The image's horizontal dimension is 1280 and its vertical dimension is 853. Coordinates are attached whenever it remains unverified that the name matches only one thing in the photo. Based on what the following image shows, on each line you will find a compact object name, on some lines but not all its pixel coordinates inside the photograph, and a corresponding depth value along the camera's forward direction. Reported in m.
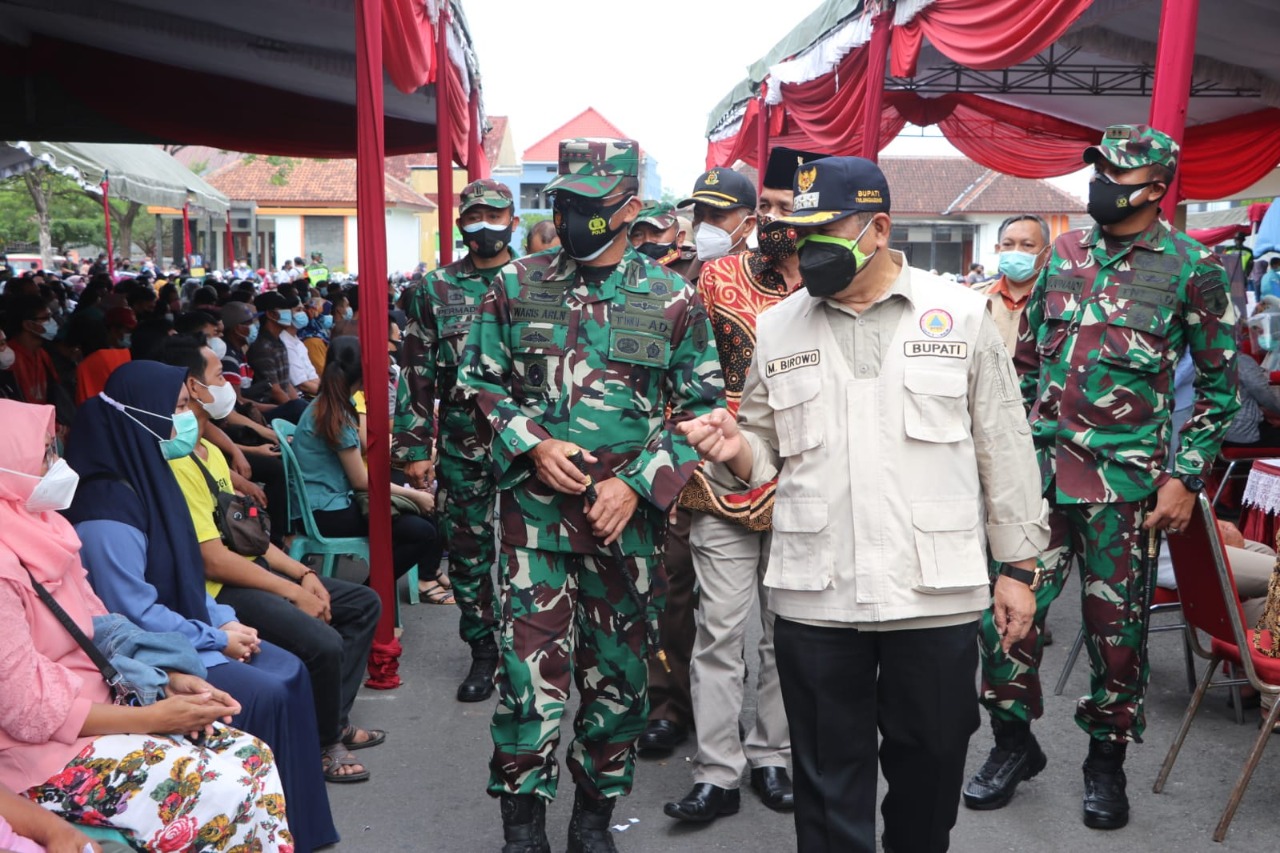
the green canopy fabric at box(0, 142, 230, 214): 15.73
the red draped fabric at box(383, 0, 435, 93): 6.03
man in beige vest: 2.84
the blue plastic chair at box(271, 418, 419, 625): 5.62
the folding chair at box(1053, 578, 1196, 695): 5.19
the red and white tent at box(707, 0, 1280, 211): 6.96
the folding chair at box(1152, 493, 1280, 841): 3.85
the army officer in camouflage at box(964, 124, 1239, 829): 3.89
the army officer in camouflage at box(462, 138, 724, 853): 3.44
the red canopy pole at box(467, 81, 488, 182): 13.20
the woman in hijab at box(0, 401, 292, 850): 2.74
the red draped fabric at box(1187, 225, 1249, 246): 15.08
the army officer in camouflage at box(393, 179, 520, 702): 5.19
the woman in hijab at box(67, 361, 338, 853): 3.33
